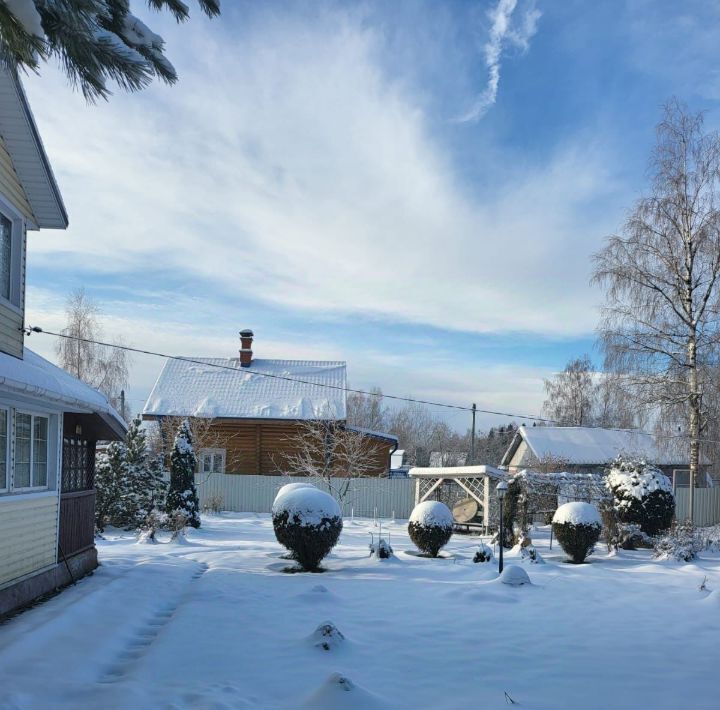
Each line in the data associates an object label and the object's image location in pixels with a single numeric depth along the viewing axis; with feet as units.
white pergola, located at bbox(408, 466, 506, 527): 59.52
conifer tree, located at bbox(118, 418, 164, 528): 57.47
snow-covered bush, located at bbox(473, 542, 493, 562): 40.81
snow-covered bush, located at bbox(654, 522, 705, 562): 43.55
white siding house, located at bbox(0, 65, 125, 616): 25.11
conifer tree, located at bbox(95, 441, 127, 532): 56.54
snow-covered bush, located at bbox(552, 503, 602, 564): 42.57
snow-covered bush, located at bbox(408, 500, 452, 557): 43.70
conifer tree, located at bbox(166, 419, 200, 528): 56.75
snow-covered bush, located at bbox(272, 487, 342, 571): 37.04
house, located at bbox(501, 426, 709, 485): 77.46
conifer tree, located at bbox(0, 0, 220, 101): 10.63
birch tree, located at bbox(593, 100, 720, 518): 61.46
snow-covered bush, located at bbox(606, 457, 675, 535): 49.34
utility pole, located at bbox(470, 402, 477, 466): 122.85
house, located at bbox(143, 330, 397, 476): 84.02
